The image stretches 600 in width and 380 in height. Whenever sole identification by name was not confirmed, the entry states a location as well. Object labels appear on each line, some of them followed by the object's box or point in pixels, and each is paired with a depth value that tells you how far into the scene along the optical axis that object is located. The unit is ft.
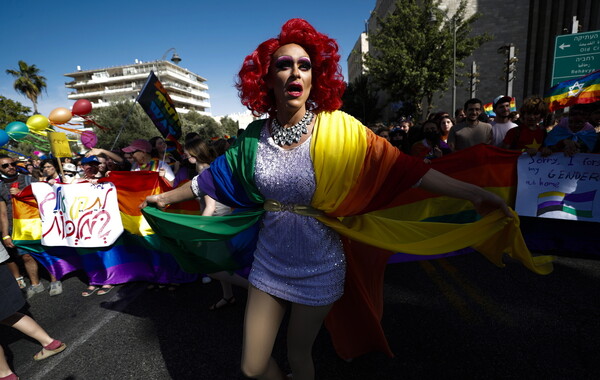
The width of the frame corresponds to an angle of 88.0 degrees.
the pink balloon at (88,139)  26.74
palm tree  139.95
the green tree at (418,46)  63.87
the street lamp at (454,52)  59.16
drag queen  5.00
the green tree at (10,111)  100.32
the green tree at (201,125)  131.73
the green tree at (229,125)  170.60
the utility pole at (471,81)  57.96
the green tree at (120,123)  103.86
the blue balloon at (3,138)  22.03
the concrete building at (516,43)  87.71
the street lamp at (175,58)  47.55
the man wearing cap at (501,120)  16.60
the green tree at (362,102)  123.03
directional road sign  31.67
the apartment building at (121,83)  236.02
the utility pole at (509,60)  42.60
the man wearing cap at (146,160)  16.00
